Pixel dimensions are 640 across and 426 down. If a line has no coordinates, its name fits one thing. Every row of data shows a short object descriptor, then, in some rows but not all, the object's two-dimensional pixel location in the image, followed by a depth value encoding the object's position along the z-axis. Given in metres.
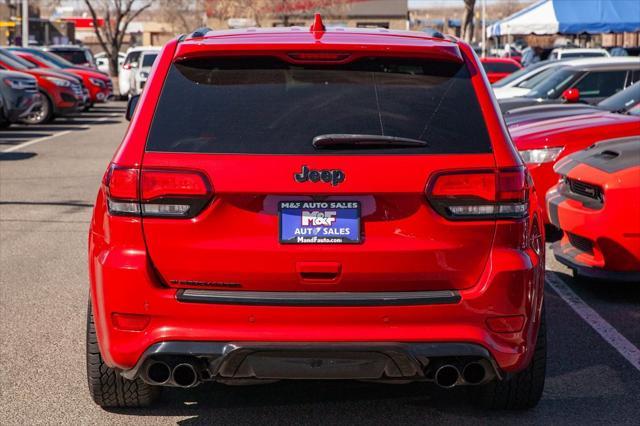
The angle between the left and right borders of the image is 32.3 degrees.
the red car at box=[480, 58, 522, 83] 30.77
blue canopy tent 28.62
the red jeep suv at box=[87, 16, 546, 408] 4.21
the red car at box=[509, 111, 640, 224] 9.70
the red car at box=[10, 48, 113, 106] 30.70
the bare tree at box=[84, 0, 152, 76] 50.31
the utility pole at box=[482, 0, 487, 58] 46.61
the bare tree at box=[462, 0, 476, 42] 41.09
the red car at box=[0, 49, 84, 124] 25.47
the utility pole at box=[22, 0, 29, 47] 45.14
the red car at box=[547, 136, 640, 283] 7.26
